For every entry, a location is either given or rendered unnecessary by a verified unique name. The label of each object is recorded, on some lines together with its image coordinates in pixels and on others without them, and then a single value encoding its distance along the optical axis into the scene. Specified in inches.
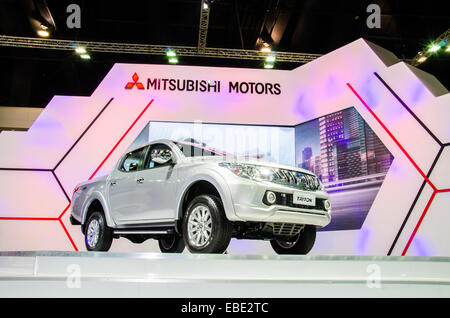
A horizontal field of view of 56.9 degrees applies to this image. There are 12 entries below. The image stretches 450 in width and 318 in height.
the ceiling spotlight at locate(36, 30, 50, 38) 405.7
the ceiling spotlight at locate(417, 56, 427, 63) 448.3
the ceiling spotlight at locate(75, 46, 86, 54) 423.6
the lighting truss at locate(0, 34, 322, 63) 421.7
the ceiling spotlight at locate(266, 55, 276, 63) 427.6
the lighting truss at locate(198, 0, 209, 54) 372.1
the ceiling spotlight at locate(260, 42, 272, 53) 422.3
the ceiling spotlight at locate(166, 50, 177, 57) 422.9
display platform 86.5
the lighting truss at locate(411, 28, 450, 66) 409.7
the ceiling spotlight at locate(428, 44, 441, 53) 423.5
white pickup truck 159.9
